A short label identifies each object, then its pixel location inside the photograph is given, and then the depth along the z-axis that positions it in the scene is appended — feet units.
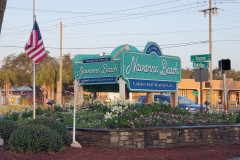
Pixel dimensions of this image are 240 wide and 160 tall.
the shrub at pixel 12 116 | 53.88
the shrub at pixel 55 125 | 38.80
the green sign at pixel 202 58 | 53.21
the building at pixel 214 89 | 196.54
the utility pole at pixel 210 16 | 123.34
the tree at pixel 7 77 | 194.08
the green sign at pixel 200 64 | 52.93
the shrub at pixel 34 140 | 33.37
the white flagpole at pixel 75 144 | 38.60
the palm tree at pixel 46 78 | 174.88
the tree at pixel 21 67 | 204.03
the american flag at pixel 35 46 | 46.09
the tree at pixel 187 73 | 368.15
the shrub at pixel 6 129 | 40.57
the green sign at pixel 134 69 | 57.31
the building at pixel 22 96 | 200.44
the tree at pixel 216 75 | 348.26
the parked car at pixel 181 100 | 87.02
